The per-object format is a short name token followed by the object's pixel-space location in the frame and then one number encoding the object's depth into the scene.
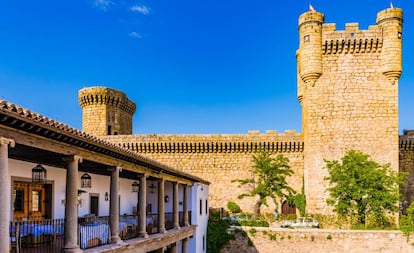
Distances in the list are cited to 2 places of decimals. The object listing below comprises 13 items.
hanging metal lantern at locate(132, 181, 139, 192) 24.51
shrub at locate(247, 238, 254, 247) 28.30
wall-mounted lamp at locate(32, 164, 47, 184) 13.15
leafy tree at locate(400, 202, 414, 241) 26.83
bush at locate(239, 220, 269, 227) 29.62
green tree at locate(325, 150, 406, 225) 28.39
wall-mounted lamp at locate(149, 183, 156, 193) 24.35
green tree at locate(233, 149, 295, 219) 33.44
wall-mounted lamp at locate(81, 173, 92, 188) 16.69
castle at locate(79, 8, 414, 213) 31.89
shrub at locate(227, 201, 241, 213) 37.28
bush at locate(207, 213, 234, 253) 28.52
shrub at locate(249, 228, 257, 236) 28.25
